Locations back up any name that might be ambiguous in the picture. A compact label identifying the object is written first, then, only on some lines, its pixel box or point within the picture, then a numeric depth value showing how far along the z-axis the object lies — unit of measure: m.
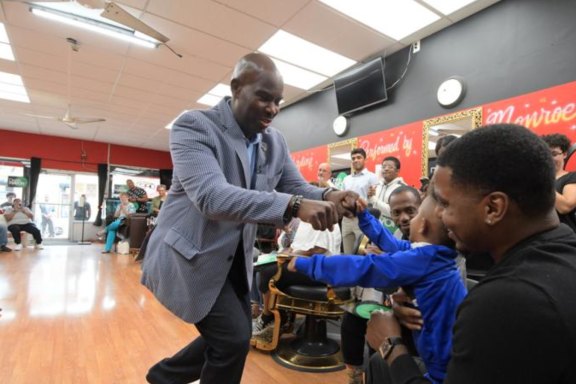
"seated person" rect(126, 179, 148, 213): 7.89
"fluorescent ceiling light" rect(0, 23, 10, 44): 4.27
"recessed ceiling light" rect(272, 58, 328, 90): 5.12
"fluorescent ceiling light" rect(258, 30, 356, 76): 4.32
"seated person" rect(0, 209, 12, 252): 7.14
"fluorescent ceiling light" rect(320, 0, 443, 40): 3.49
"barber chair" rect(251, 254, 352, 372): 2.22
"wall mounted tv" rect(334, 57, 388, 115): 4.53
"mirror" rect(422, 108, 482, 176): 3.47
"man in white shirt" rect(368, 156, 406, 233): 3.72
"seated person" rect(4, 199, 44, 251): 7.63
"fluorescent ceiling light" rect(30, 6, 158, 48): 3.95
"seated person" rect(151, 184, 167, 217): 7.31
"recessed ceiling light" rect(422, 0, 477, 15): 3.40
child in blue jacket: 1.02
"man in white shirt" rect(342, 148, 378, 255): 4.28
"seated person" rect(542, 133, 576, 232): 2.06
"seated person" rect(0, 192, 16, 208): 8.43
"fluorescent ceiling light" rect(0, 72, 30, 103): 5.99
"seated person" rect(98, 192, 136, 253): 7.54
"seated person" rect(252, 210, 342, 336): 2.38
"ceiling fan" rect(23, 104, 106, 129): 6.97
